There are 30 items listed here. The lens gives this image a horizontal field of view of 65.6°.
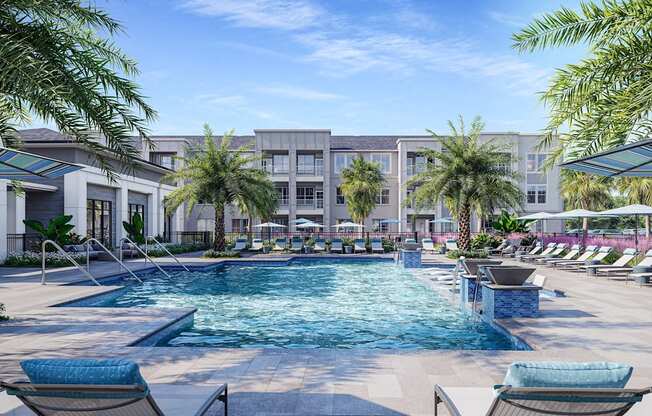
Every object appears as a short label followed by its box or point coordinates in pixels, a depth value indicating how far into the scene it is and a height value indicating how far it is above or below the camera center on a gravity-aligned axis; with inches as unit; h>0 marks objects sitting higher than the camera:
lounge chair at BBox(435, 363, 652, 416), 121.1 -41.6
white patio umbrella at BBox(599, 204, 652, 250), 815.1 +13.6
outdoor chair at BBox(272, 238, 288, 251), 1306.6 -63.3
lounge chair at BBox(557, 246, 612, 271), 792.9 -70.3
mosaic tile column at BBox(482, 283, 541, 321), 388.2 -64.0
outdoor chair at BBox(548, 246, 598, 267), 831.5 -64.5
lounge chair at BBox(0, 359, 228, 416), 122.0 -41.3
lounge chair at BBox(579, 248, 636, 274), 727.7 -67.4
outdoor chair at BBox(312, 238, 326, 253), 1264.8 -66.9
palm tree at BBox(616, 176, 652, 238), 1617.9 +100.0
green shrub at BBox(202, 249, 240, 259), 1086.4 -74.4
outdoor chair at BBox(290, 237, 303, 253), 1280.8 -64.6
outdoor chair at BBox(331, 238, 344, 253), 1266.0 -68.0
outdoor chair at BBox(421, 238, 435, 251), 1314.2 -67.1
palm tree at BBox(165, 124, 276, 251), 1063.6 +83.1
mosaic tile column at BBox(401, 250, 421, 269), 898.1 -70.4
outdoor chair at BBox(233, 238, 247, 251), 1281.5 -62.3
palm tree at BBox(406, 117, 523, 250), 1024.9 +83.9
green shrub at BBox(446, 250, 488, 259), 1022.4 -71.7
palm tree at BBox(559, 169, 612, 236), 1649.9 +88.9
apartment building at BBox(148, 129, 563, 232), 1934.1 +162.9
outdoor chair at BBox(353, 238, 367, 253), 1253.7 -66.1
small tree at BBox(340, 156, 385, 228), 1691.7 +114.4
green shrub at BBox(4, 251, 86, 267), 822.7 -66.7
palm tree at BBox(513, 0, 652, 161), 341.4 +105.5
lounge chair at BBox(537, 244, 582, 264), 903.1 -63.9
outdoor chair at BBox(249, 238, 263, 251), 1313.7 -66.5
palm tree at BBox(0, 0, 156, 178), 276.8 +88.9
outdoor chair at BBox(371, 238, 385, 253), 1275.8 -69.8
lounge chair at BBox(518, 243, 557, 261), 1000.7 -70.5
